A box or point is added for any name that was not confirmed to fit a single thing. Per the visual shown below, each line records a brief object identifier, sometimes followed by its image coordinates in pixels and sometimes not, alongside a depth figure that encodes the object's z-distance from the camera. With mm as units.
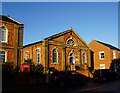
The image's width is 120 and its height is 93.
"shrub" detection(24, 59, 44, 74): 18531
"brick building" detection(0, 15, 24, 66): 21781
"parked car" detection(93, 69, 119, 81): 19562
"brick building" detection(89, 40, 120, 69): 34094
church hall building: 24594
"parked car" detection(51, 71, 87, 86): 14836
